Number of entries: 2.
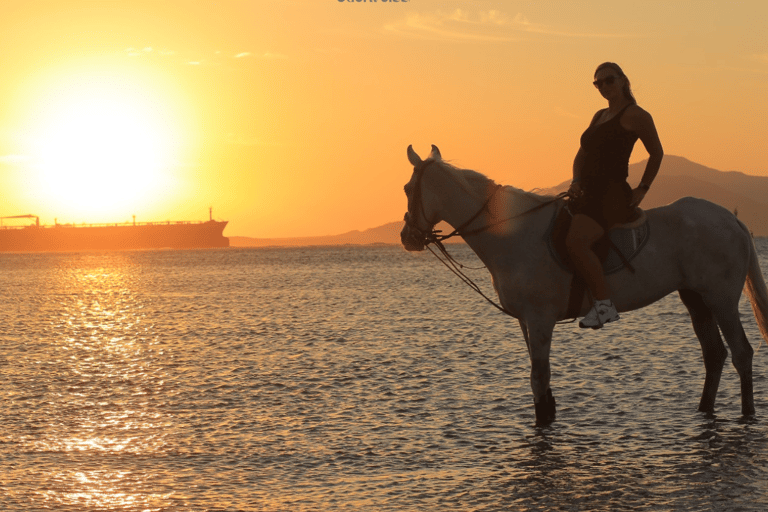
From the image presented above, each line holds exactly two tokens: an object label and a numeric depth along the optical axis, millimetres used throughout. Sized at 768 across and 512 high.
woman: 19344
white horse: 19719
